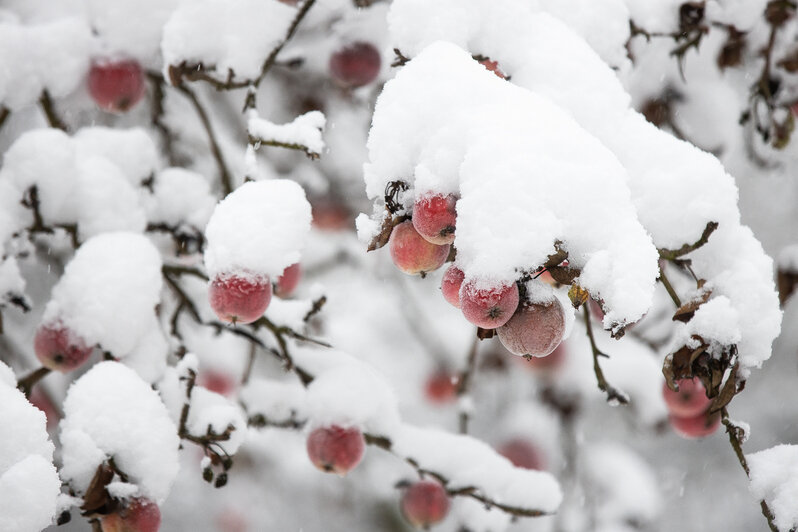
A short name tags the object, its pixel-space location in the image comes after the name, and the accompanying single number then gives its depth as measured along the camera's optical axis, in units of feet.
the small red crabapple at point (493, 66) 5.70
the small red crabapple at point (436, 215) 5.39
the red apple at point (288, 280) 6.25
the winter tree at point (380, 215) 5.40
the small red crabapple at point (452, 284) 5.47
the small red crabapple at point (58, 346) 5.93
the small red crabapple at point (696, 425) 6.23
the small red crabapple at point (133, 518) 5.68
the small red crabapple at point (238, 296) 5.68
